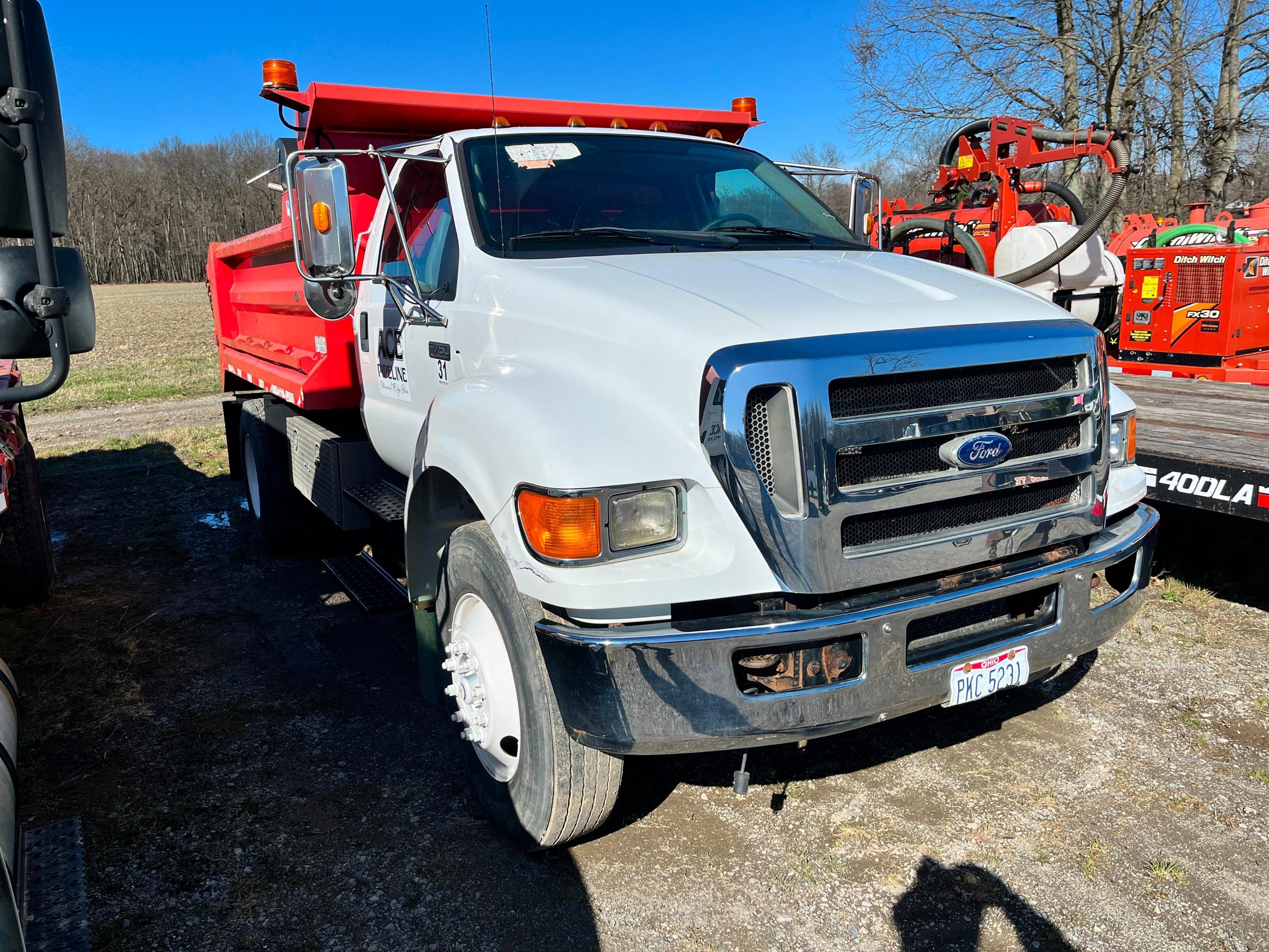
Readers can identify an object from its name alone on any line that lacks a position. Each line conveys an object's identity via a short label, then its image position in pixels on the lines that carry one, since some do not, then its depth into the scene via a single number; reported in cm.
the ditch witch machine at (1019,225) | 964
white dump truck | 244
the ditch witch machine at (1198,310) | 814
